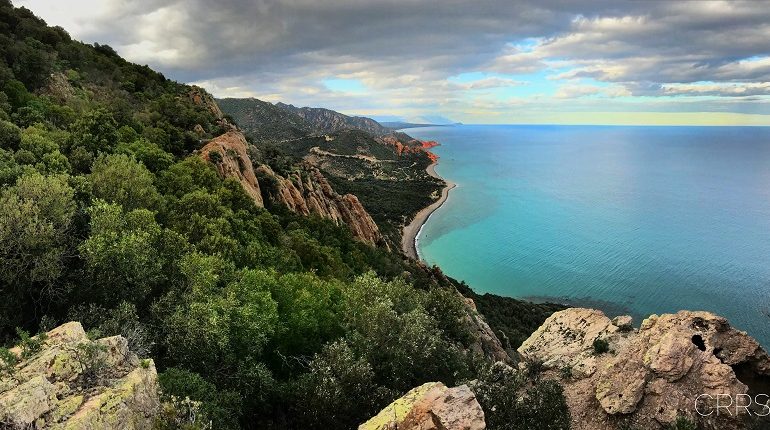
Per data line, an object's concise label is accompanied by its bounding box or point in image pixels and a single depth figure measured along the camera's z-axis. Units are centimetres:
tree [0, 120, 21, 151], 2682
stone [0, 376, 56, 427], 924
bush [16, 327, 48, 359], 1145
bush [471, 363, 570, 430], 1640
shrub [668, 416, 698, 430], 1540
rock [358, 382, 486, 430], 1103
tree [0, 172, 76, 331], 1605
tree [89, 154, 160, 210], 2464
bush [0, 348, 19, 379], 1058
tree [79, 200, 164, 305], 1764
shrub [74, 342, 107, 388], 1101
